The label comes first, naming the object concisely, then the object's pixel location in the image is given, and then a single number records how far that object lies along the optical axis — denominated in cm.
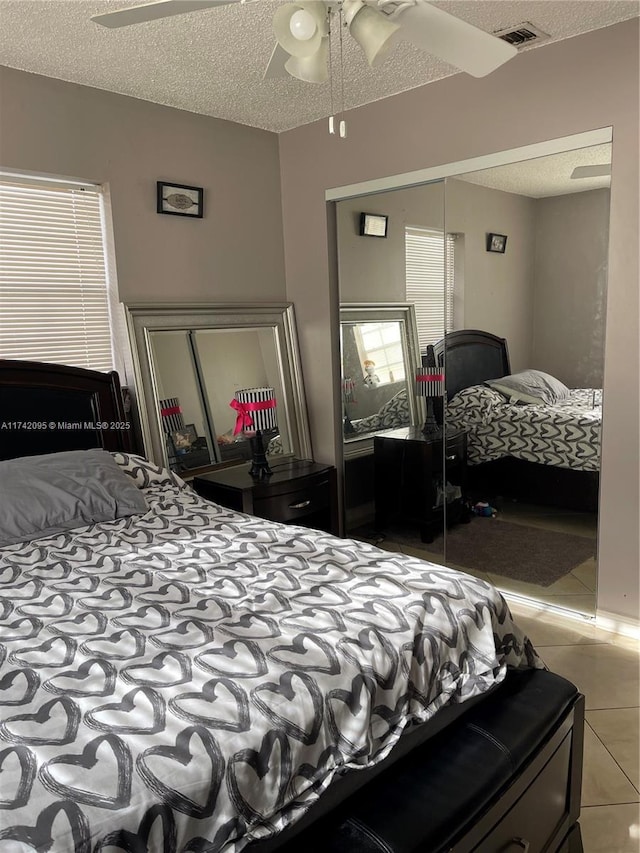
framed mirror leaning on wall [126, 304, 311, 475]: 343
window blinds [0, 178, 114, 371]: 304
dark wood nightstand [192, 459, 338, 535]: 329
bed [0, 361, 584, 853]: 110
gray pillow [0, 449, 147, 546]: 238
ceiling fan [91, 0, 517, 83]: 165
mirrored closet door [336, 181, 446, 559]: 351
